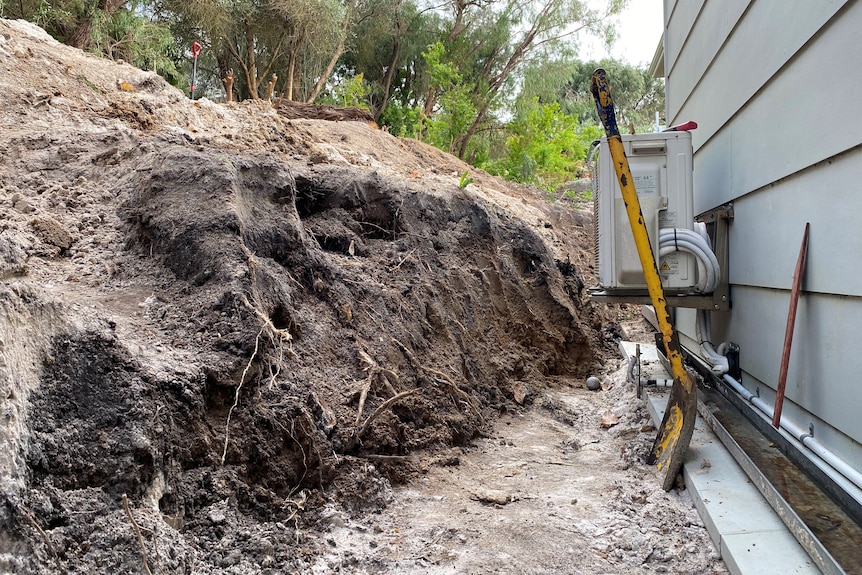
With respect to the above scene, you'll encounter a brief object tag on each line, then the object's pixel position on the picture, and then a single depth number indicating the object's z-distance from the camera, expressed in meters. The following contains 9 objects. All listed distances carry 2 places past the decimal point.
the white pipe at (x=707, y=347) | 3.92
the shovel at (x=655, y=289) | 3.25
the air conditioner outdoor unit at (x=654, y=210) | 3.83
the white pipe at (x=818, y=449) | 2.19
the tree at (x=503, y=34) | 15.02
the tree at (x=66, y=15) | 9.32
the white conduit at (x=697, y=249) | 3.77
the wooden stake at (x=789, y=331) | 2.63
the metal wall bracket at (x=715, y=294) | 3.95
